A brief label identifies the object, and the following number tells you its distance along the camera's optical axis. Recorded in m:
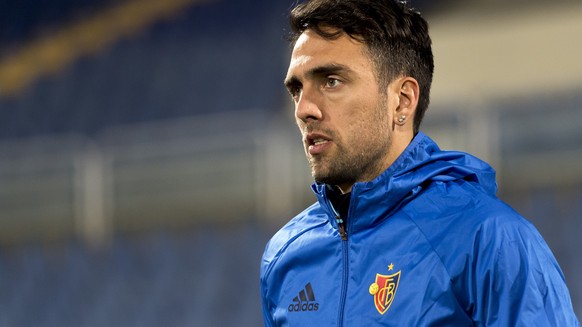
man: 5.77
